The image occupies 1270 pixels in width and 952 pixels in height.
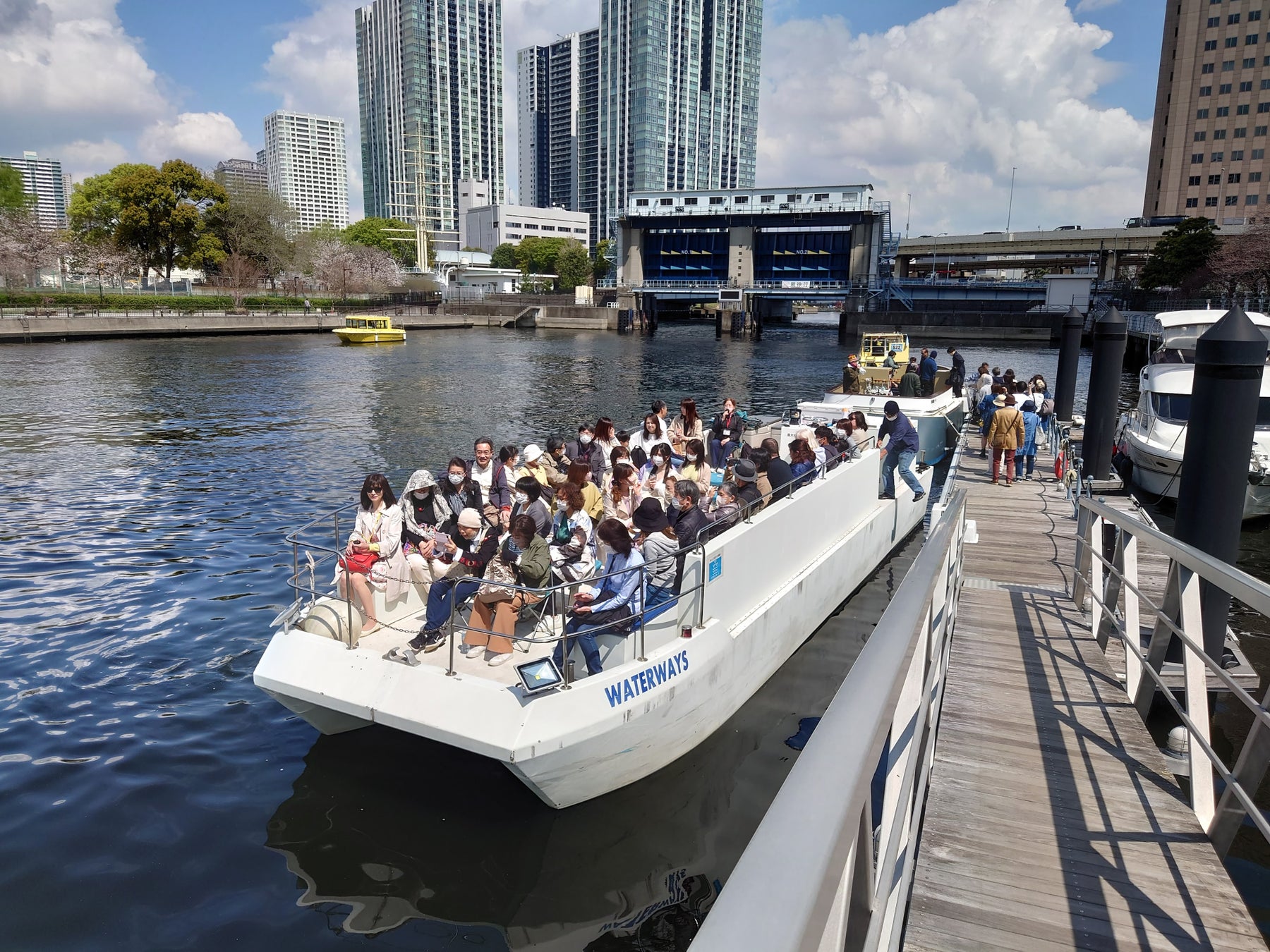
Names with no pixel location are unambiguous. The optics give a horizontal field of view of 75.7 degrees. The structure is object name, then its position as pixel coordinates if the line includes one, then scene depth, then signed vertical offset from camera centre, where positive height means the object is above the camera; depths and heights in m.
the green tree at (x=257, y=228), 84.81 +8.57
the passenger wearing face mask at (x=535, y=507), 8.29 -1.98
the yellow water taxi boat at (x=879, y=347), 35.09 -1.20
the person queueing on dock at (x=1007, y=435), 14.74 -2.05
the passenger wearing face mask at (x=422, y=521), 8.54 -2.27
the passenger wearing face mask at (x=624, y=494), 8.50 -2.06
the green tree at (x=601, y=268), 156.25 +9.10
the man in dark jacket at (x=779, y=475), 10.31 -1.94
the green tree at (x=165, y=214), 78.44 +9.15
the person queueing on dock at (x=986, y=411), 18.53 -2.06
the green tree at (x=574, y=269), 140.75 +7.98
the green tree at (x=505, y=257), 170.88 +11.94
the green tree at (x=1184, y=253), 63.91 +5.64
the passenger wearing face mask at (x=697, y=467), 11.13 -2.05
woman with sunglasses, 7.87 -2.39
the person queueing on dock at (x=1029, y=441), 15.54 -2.28
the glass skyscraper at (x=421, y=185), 149.38 +23.31
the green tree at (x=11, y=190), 85.00 +12.07
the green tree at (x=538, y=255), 158.88 +11.39
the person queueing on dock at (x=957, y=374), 24.91 -1.67
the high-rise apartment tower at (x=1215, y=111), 103.12 +27.26
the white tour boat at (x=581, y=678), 6.41 -3.09
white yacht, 16.06 -2.47
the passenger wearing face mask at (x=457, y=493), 9.34 -2.04
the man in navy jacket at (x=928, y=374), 23.16 -1.50
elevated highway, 93.44 +9.03
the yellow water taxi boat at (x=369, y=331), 65.50 -1.52
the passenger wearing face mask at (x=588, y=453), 12.36 -2.10
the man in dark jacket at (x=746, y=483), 9.49 -1.97
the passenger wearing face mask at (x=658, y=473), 10.43 -2.12
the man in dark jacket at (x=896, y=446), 13.76 -2.13
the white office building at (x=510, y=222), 194.88 +21.73
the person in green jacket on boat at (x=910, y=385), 21.53 -1.69
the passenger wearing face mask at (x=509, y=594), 7.43 -2.58
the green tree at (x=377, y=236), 143.50 +13.34
